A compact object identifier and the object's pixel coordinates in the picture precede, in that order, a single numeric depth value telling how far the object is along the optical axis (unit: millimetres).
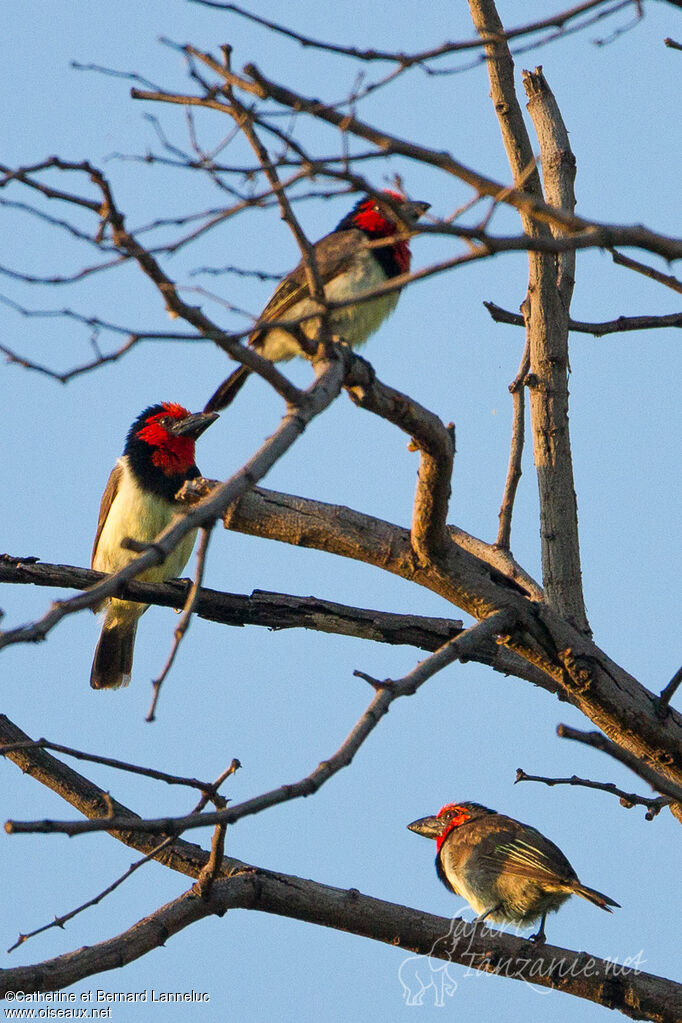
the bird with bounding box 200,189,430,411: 11133
